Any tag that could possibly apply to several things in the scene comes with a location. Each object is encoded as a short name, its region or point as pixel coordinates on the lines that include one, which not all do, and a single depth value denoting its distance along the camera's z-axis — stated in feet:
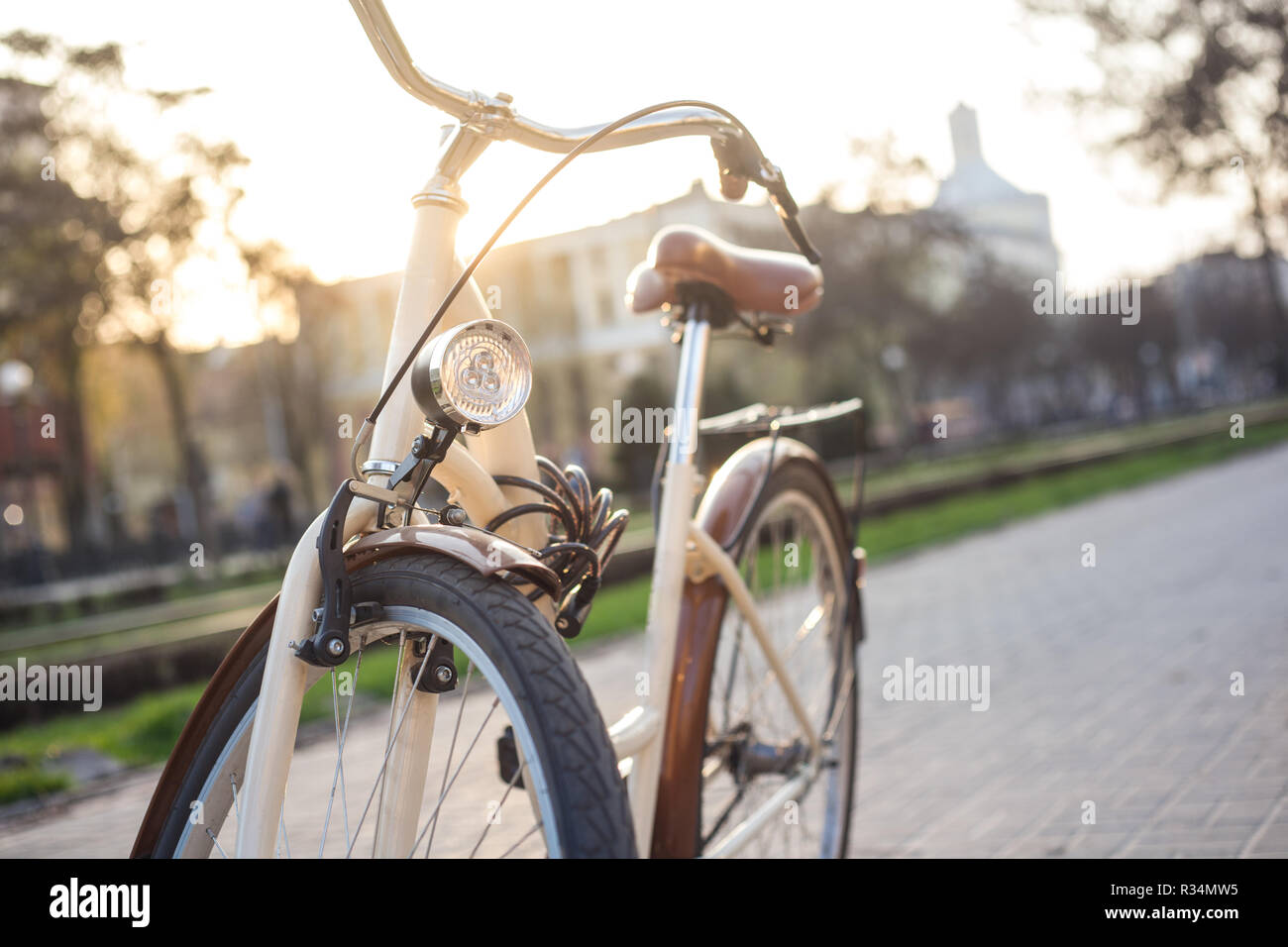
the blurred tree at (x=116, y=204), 64.23
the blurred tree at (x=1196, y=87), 55.31
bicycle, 4.84
